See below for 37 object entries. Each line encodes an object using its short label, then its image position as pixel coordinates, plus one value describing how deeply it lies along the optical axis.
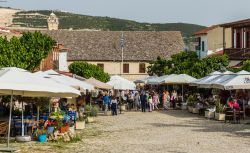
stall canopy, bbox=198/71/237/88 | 31.44
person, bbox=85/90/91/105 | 41.65
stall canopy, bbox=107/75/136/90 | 40.62
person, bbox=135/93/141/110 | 44.25
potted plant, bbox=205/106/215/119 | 31.45
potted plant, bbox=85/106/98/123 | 30.17
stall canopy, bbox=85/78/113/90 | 36.19
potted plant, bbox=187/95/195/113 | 38.02
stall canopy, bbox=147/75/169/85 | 45.31
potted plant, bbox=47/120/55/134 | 20.41
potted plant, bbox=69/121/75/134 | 21.52
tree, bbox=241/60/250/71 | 38.20
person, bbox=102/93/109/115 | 38.78
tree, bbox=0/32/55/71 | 30.62
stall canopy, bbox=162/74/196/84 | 42.59
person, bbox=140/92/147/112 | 41.41
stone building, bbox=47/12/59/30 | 107.00
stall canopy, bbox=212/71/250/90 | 28.98
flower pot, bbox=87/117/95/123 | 29.99
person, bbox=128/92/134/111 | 45.37
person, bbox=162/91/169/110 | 43.88
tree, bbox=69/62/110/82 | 57.47
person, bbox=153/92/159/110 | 42.84
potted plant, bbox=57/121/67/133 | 20.47
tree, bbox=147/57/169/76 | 57.22
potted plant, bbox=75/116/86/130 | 25.48
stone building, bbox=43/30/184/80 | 80.62
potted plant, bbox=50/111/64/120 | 21.09
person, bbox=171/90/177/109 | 44.75
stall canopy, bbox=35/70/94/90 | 27.09
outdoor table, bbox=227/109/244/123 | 27.83
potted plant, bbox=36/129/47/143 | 20.00
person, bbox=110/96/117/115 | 37.32
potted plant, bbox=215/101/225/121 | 29.78
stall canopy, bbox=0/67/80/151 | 17.38
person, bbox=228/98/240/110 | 28.63
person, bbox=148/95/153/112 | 41.35
